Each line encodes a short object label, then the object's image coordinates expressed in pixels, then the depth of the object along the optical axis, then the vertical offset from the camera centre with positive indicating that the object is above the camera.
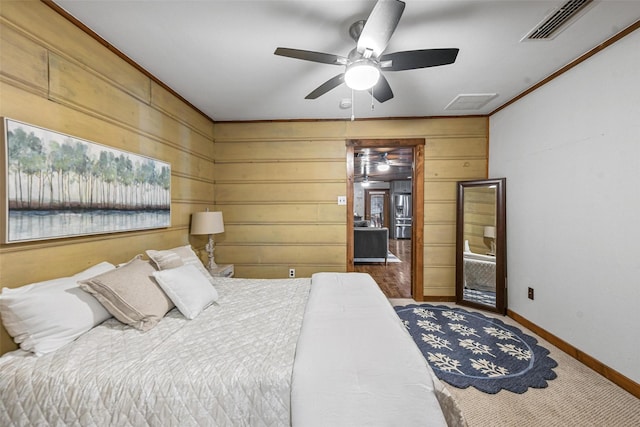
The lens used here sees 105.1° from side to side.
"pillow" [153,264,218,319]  1.65 -0.57
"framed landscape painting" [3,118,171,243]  1.34 +0.15
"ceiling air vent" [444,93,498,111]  2.82 +1.31
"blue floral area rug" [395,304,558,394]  1.92 -1.33
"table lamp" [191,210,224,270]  2.90 -0.18
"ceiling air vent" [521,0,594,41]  1.59 +1.32
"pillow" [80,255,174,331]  1.44 -0.53
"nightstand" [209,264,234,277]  2.96 -0.77
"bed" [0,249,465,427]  0.96 -0.73
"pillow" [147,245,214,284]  1.93 -0.42
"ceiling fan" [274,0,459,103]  1.40 +0.99
